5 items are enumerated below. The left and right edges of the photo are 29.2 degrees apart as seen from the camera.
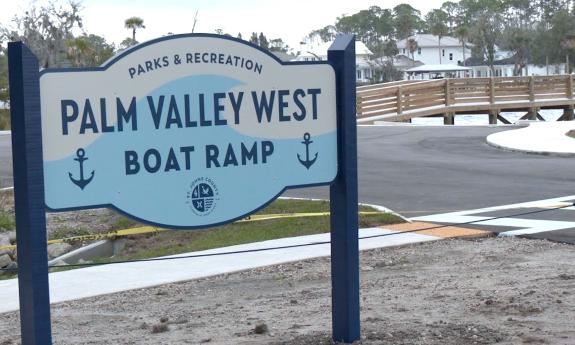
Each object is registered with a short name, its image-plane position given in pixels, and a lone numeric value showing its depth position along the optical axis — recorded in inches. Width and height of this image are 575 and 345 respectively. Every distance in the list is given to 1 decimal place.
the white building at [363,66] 3581.2
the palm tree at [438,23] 4552.2
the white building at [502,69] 4031.5
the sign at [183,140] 232.4
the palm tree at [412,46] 4109.3
